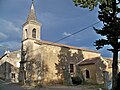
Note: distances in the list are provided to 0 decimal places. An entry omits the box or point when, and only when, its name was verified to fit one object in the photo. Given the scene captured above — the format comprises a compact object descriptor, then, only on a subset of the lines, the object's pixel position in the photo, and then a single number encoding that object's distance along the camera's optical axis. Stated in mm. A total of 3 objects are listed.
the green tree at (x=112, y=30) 10587
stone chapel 17055
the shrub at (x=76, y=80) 17122
